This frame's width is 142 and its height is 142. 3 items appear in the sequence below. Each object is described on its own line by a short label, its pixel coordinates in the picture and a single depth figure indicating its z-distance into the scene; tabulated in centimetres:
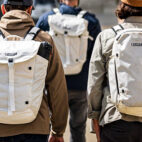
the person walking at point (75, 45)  834
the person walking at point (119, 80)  560
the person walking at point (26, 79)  514
